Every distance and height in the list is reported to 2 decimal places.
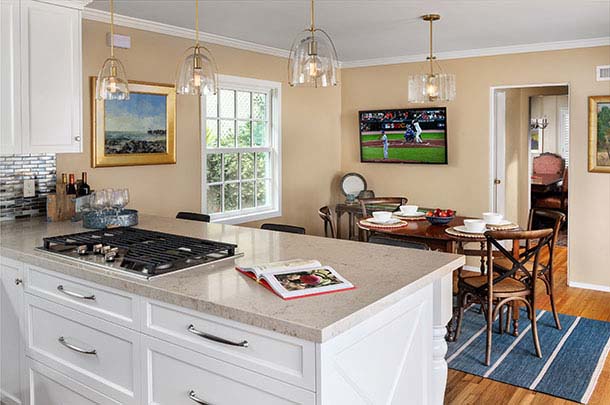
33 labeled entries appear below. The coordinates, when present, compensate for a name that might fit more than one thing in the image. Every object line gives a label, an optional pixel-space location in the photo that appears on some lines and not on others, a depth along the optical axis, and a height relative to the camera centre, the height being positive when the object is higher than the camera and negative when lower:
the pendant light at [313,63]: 2.54 +0.53
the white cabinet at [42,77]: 3.08 +0.60
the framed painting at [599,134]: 5.18 +0.40
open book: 1.83 -0.36
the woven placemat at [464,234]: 3.80 -0.41
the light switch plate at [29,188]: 3.53 -0.06
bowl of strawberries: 4.40 -0.33
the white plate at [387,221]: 4.31 -0.35
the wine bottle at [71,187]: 3.59 -0.05
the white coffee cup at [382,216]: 4.35 -0.31
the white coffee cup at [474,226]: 3.92 -0.36
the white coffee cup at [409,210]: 4.75 -0.29
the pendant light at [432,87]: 4.56 +0.75
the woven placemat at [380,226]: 4.18 -0.37
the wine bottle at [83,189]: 3.60 -0.07
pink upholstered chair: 9.25 +0.21
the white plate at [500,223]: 4.17 -0.36
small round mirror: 6.65 -0.08
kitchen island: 1.61 -0.54
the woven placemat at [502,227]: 4.03 -0.38
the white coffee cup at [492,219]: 4.19 -0.33
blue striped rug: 3.33 -1.23
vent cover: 5.14 +0.96
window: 5.23 +0.28
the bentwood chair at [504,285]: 3.51 -0.75
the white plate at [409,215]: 4.70 -0.33
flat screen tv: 6.11 +0.48
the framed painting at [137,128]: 4.17 +0.41
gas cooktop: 2.15 -0.32
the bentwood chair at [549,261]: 3.91 -0.67
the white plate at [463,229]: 3.87 -0.39
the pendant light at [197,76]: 2.77 +0.52
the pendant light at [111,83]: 2.88 +0.50
